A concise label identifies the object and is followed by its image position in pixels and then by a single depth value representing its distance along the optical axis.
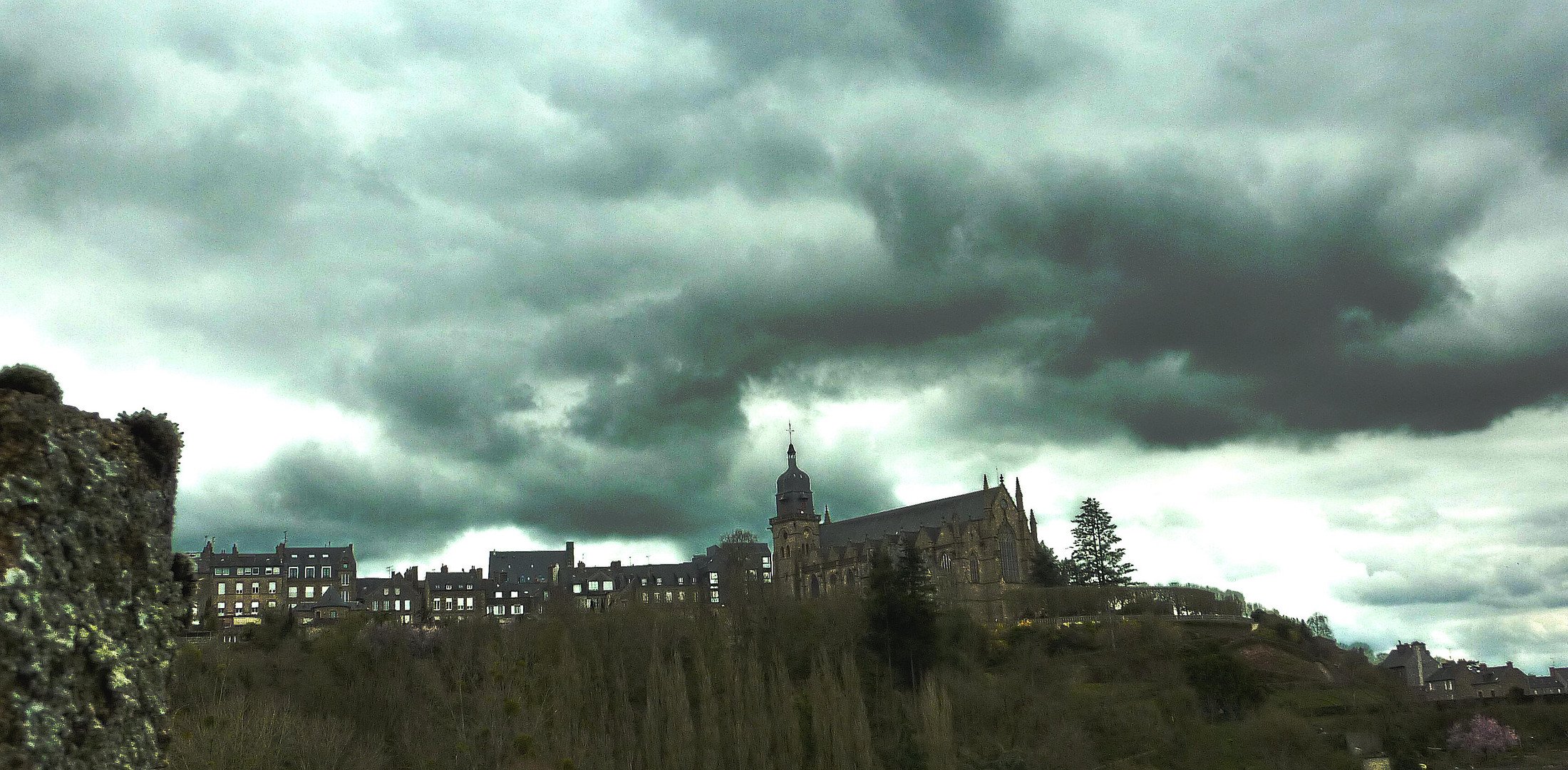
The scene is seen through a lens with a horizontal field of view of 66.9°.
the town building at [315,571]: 150.50
